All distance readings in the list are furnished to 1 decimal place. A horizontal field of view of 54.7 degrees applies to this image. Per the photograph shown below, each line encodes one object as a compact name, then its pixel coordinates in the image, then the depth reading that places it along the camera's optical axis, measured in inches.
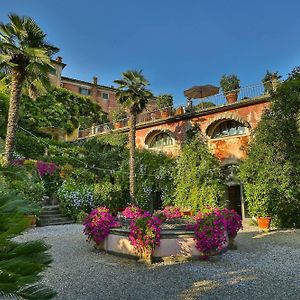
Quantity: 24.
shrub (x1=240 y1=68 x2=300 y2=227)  539.2
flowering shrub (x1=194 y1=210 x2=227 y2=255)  304.7
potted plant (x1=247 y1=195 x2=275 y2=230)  545.0
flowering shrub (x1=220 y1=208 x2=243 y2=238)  364.2
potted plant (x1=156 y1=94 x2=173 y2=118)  994.7
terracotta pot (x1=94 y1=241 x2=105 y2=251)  352.2
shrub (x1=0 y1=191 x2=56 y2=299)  106.3
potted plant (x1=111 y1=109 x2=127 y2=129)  1114.9
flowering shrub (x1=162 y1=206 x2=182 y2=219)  450.0
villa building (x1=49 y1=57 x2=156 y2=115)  1445.6
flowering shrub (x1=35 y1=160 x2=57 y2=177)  693.3
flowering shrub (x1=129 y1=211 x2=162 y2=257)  298.8
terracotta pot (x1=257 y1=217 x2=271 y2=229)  542.6
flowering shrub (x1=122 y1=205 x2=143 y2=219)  471.8
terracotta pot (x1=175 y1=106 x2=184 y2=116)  798.4
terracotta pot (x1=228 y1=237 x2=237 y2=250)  369.1
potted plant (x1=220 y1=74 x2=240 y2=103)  903.4
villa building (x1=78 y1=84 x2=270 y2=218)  671.1
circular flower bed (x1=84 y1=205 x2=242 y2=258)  300.4
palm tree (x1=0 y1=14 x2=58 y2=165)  451.5
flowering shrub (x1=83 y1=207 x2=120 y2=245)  346.9
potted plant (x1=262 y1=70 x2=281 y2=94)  641.2
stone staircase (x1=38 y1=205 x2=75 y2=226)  569.1
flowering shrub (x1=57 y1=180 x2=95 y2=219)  625.3
